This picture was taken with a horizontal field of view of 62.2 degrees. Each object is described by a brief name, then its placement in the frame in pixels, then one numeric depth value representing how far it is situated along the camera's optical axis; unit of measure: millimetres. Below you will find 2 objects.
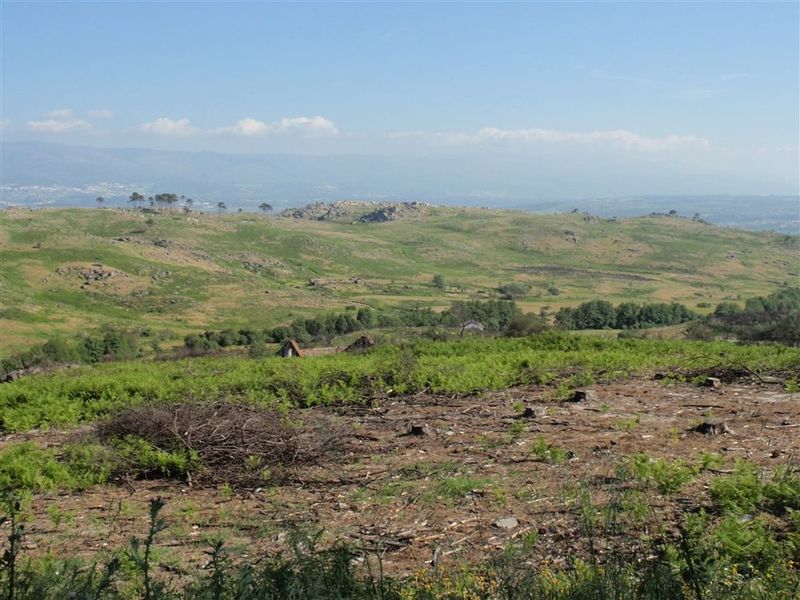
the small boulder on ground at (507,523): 6136
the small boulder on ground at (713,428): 8781
